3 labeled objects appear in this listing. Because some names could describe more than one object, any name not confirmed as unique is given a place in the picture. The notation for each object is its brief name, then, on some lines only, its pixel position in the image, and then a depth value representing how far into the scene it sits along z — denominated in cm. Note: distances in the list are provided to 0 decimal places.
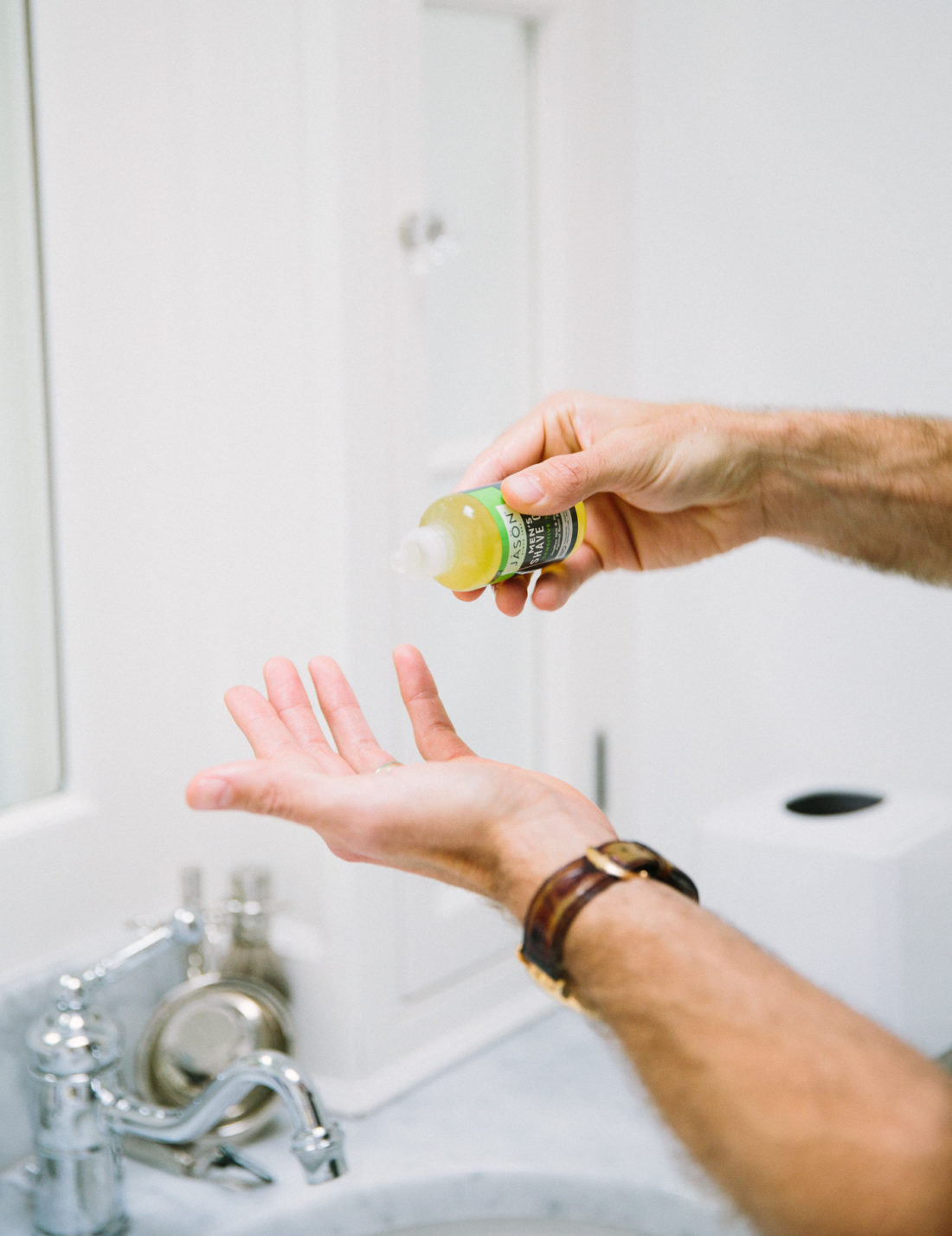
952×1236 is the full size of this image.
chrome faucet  93
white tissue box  114
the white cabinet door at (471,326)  120
